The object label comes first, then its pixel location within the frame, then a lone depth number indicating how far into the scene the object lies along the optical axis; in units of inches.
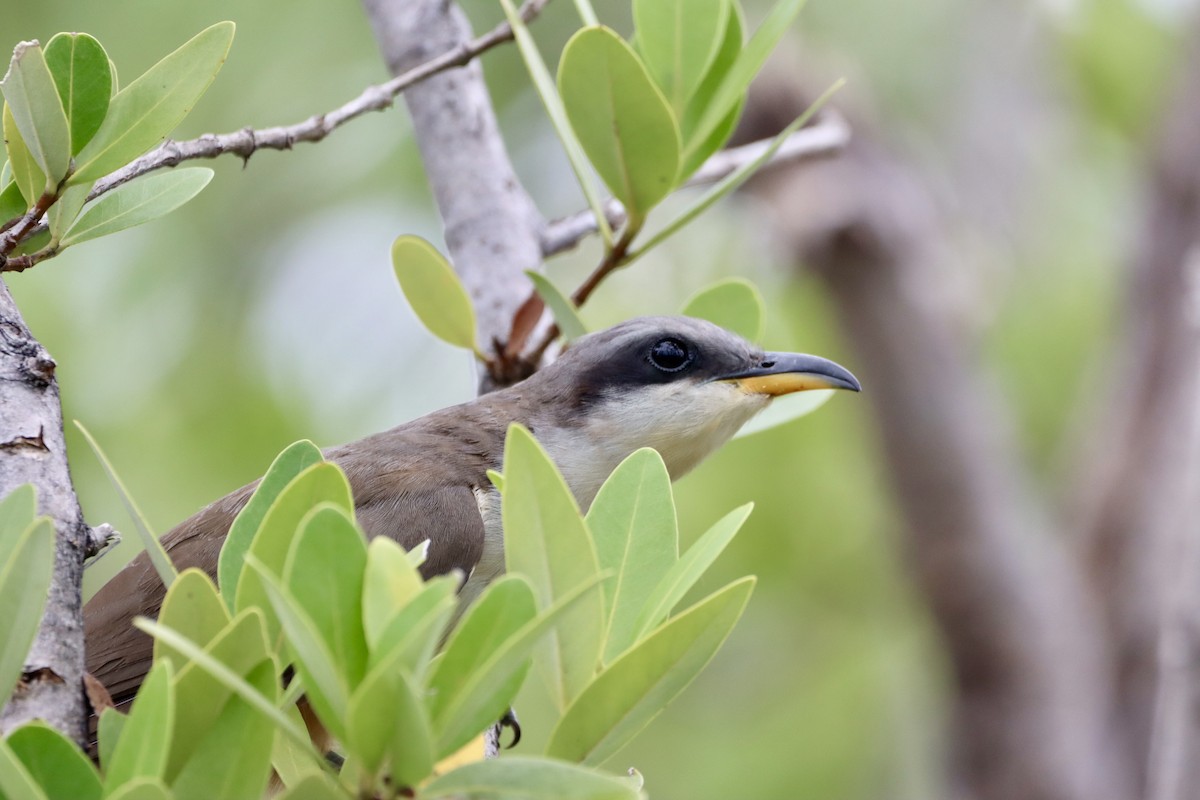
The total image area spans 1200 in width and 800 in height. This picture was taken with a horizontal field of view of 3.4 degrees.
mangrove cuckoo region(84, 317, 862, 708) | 163.1
